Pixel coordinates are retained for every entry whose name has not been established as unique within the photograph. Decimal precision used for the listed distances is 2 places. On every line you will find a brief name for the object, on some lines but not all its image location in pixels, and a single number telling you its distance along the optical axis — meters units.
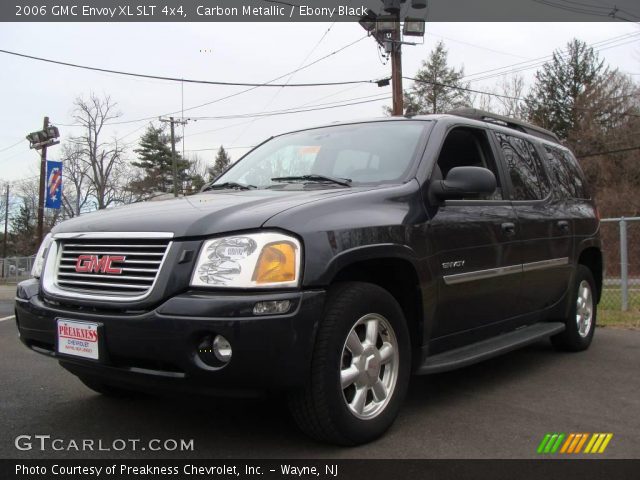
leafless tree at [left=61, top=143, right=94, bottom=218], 54.72
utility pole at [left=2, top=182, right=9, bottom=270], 62.47
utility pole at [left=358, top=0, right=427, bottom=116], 17.11
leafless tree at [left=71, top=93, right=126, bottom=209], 53.25
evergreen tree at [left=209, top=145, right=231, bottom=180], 72.81
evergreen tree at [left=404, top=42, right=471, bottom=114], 47.08
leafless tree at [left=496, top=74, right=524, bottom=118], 41.50
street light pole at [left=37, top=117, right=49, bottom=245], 32.56
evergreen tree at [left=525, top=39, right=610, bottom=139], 41.62
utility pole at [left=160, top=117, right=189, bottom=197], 43.81
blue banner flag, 29.30
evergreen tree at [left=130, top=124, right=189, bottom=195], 60.31
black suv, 2.62
